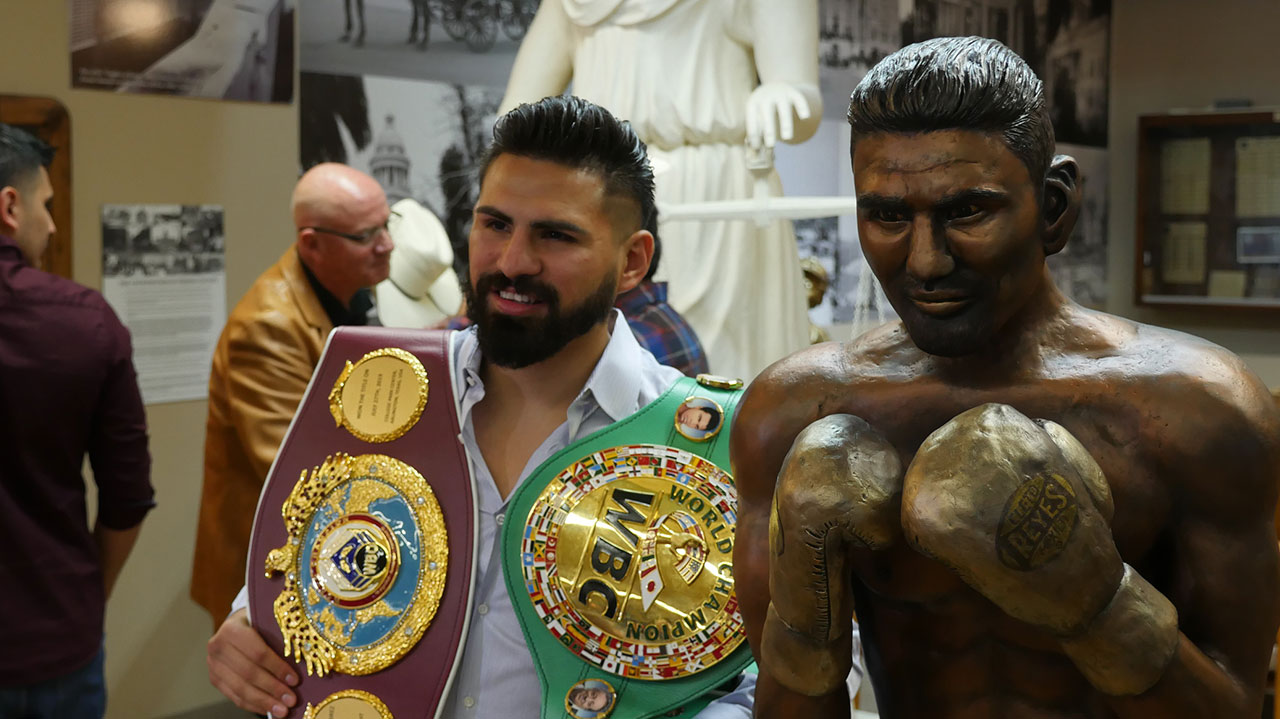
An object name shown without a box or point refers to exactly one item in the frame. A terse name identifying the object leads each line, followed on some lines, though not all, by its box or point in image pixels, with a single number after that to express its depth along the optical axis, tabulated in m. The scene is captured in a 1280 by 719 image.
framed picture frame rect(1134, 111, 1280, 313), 7.09
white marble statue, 3.61
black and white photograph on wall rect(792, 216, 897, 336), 6.03
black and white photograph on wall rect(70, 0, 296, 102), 4.38
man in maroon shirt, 2.92
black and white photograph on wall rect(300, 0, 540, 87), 5.02
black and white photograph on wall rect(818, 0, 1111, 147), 6.09
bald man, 3.71
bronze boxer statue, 1.03
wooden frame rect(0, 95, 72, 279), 4.19
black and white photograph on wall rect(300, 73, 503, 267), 5.00
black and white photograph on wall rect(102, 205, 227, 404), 4.50
